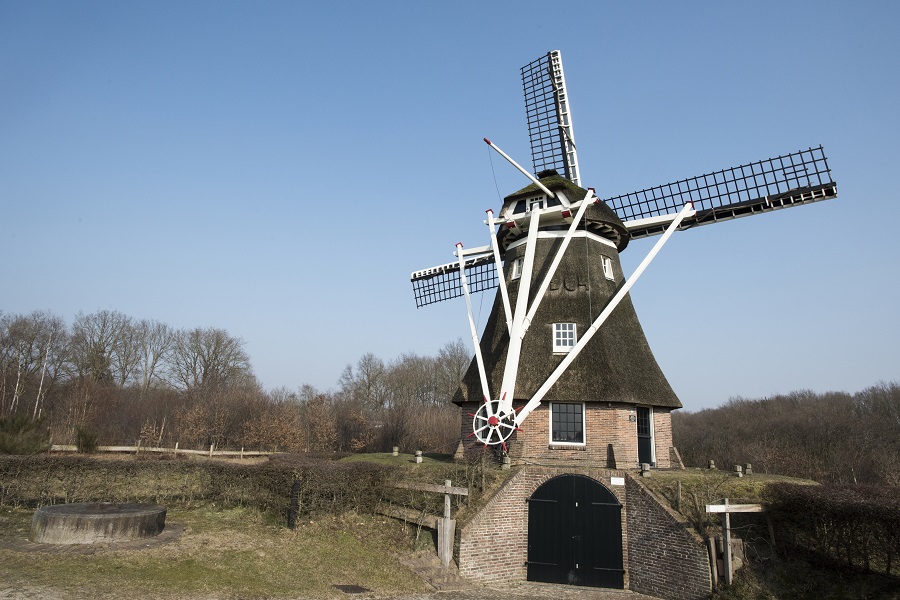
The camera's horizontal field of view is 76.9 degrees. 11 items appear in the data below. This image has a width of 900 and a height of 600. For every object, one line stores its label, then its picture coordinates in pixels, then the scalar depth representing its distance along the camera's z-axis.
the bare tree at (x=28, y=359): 43.41
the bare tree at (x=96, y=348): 48.25
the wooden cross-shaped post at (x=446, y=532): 13.85
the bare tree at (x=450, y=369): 62.94
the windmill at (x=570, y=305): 16.86
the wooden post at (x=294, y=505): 14.33
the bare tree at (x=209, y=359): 53.03
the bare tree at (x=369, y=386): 63.56
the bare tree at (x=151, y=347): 53.56
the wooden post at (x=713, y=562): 12.56
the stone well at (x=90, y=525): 11.91
